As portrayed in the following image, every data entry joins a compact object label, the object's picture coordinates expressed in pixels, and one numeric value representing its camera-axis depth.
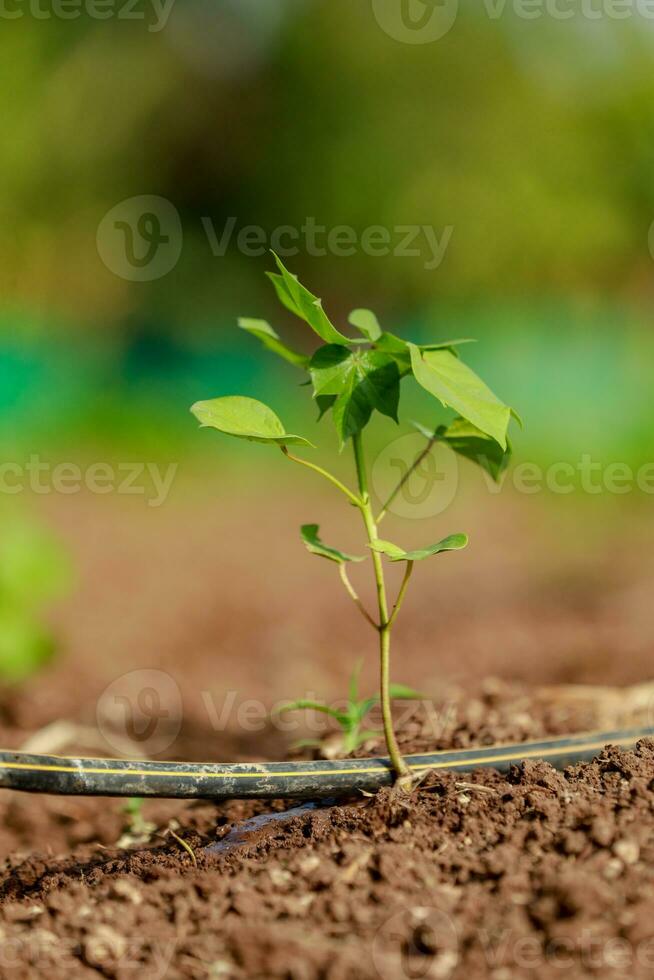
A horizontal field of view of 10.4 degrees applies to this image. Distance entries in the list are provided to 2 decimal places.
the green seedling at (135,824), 1.87
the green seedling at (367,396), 1.69
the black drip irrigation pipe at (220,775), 1.70
